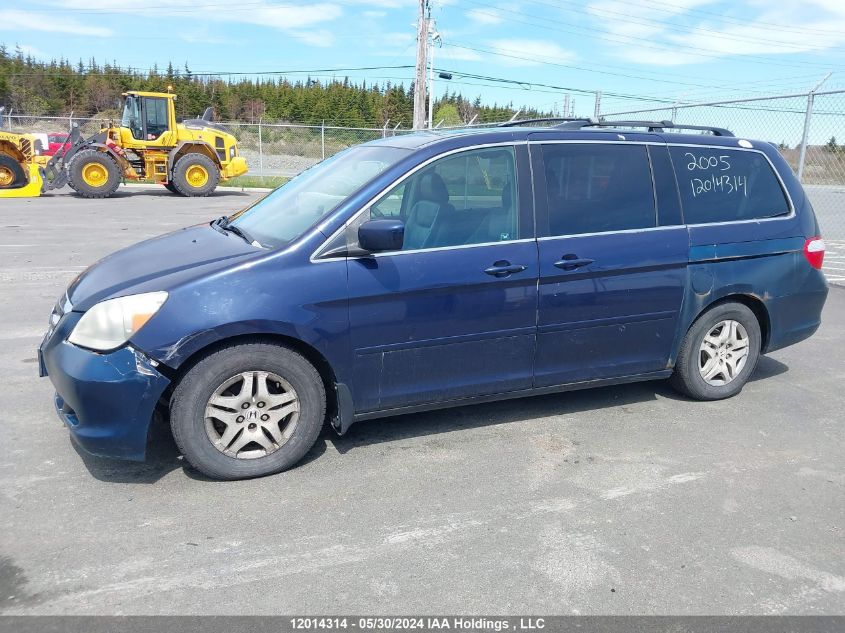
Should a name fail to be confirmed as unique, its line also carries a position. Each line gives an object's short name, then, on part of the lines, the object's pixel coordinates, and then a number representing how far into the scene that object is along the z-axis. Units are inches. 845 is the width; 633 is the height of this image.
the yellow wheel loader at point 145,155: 761.6
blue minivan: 133.0
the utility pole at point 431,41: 1192.8
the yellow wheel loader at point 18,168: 725.9
